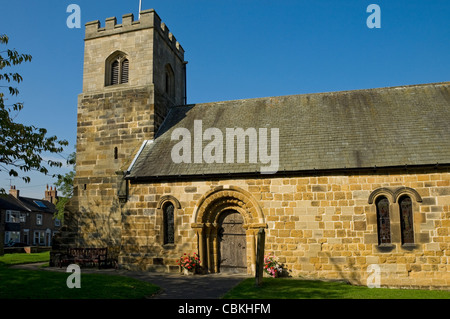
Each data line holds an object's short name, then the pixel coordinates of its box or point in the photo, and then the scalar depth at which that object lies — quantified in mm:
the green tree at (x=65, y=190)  38075
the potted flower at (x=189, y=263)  15711
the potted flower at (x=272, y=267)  14625
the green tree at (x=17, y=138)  11109
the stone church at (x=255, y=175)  14477
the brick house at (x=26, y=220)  49625
